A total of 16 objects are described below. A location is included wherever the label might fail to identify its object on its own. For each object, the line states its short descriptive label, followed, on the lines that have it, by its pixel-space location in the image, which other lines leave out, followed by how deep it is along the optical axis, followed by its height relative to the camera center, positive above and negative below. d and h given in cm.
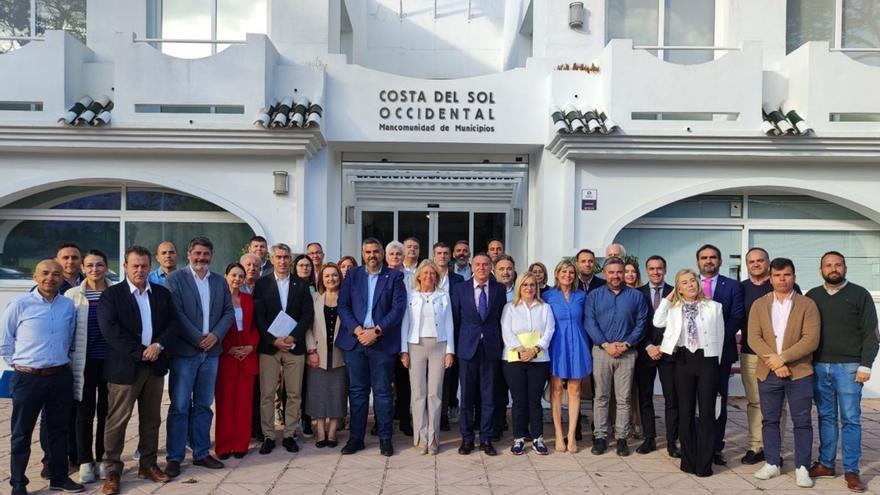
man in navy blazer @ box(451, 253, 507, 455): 573 -89
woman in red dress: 550 -120
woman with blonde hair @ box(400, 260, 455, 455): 566 -91
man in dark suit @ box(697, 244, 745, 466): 562 -53
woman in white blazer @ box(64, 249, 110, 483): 485 -95
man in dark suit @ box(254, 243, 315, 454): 566 -89
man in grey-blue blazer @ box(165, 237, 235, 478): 512 -89
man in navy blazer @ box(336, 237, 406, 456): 569 -82
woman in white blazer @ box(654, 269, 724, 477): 527 -93
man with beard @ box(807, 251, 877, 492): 507 -83
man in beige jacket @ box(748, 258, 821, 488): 507 -87
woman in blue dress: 574 -92
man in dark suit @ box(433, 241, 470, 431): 624 -44
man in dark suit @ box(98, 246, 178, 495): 472 -81
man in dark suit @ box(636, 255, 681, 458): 554 -110
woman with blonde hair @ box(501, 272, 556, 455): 566 -96
